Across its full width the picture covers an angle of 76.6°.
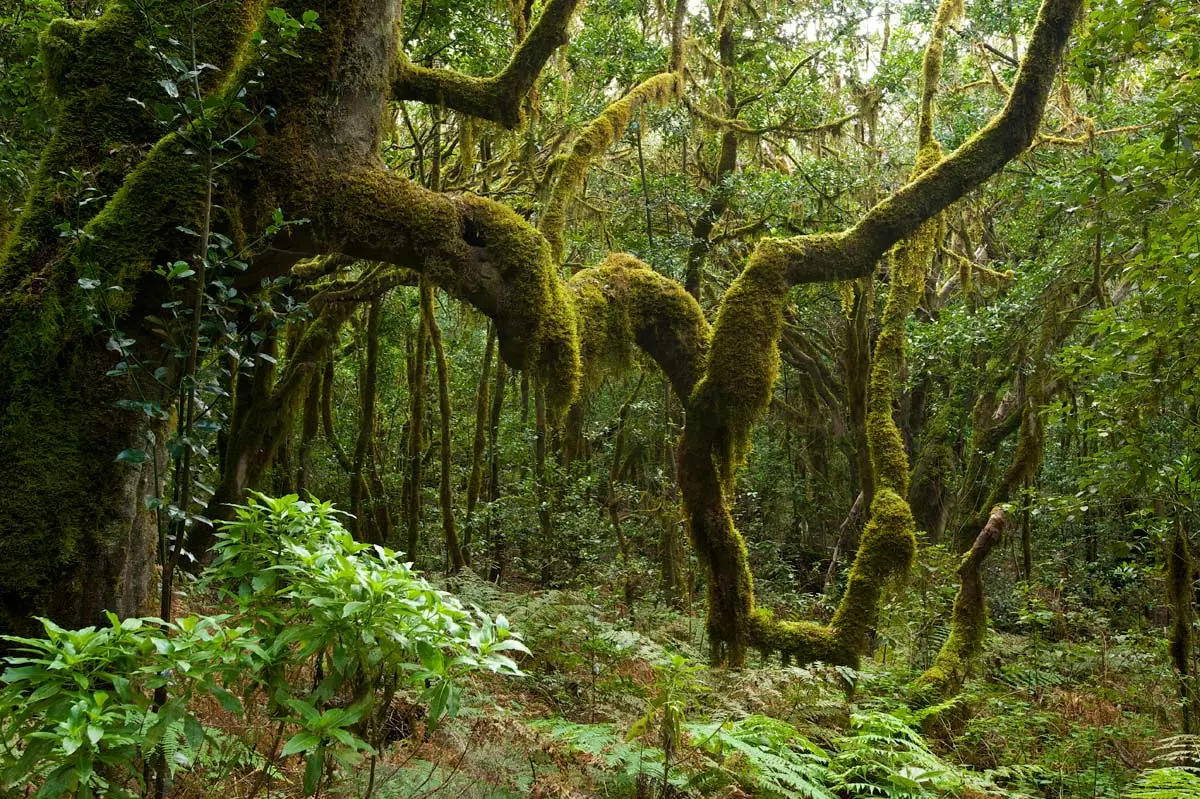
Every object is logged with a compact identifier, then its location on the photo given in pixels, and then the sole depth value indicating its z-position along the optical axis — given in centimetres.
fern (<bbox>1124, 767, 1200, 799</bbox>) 367
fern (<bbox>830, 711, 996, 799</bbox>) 404
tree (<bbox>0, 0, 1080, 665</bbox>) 343
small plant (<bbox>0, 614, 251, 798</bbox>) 201
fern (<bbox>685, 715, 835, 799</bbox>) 388
